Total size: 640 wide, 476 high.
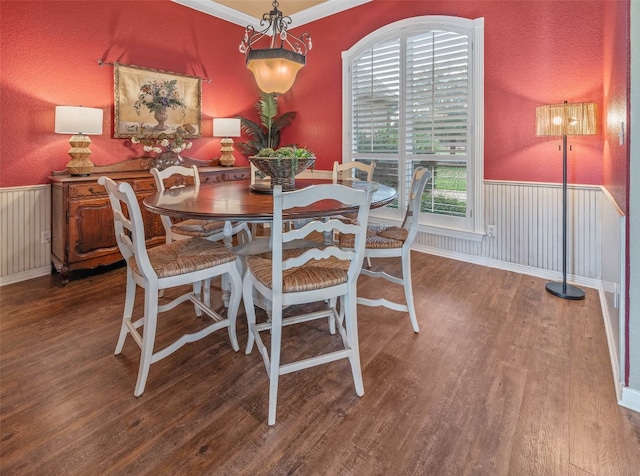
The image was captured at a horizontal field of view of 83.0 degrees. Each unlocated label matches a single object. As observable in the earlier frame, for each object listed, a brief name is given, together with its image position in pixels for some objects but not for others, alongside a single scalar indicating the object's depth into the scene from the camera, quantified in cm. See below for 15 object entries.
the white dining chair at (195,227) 265
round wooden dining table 163
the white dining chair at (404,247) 220
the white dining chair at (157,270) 164
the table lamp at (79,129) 303
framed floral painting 375
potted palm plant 507
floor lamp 255
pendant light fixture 242
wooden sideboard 304
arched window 346
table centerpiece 216
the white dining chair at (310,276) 143
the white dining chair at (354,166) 320
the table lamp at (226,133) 445
